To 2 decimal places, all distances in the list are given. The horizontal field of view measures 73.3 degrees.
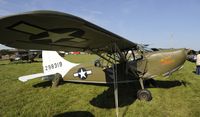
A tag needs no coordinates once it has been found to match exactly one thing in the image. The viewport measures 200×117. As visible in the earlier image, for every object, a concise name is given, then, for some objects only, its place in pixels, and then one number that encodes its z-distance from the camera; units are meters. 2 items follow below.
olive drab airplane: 2.06
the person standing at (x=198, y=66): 9.14
